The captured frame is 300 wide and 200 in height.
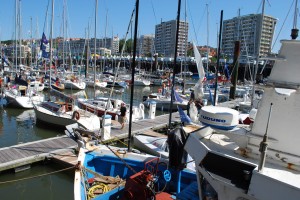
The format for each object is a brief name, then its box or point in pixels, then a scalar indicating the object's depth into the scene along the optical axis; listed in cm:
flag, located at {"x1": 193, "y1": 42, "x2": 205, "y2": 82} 1619
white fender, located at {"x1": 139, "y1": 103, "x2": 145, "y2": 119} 1966
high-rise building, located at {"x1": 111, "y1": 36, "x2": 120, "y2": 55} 16040
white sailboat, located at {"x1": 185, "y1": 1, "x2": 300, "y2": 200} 369
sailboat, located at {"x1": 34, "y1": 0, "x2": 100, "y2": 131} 1658
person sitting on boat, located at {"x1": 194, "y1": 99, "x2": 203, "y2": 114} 1964
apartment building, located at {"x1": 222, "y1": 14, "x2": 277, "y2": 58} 8812
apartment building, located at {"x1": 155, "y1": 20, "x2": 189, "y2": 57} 14850
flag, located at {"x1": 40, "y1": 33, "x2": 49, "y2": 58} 2769
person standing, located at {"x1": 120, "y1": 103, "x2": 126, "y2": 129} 1595
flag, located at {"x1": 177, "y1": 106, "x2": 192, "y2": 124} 1433
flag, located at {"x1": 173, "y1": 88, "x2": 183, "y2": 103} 2452
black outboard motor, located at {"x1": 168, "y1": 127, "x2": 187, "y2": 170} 742
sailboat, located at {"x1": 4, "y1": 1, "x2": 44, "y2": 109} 2416
